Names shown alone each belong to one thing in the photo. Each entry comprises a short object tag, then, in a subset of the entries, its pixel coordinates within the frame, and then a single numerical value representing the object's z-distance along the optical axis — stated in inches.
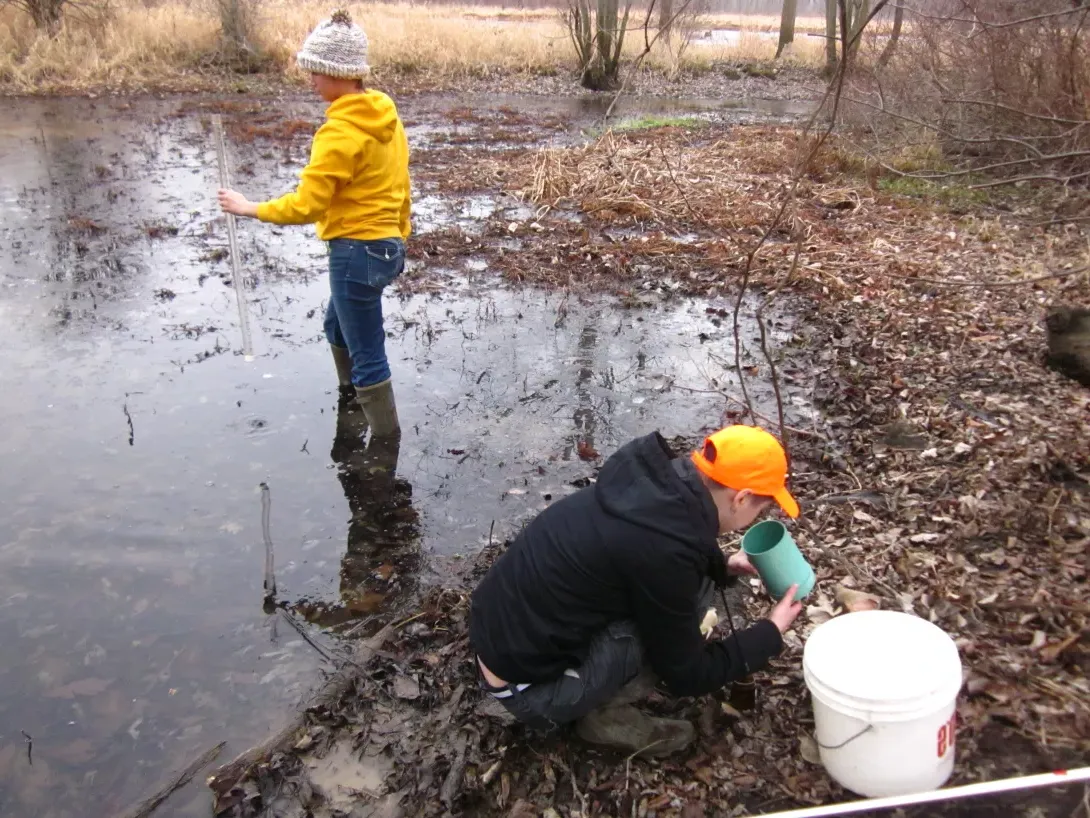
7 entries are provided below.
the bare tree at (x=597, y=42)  842.2
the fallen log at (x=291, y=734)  123.8
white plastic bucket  96.9
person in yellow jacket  170.7
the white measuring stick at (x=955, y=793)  90.3
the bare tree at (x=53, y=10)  808.3
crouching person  100.3
